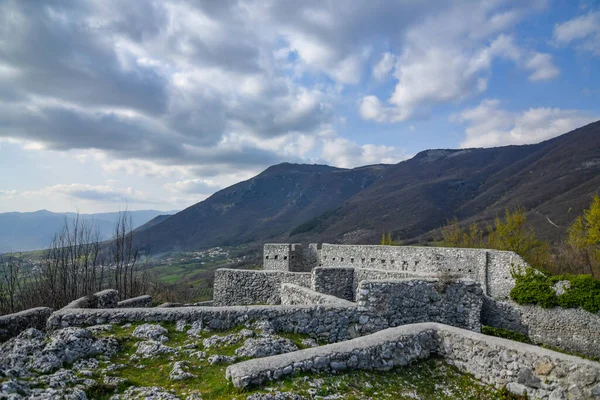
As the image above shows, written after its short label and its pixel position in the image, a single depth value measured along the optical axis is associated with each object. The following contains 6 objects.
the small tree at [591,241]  29.69
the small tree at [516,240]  31.75
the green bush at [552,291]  17.66
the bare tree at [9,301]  26.08
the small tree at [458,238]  39.98
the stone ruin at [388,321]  6.42
